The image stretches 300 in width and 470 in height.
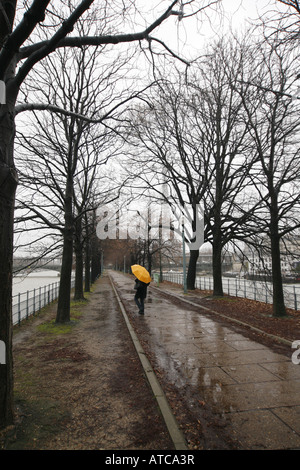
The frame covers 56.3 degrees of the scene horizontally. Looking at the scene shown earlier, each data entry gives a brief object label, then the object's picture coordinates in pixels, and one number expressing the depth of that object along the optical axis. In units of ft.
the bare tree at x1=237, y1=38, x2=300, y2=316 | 32.55
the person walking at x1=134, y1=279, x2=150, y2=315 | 33.91
